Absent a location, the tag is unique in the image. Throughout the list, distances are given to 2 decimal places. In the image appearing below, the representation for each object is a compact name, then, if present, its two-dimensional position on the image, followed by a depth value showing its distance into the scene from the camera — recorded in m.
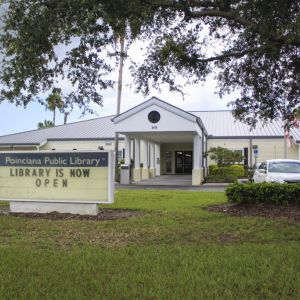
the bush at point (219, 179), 30.89
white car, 17.86
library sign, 12.26
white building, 29.56
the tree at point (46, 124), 74.01
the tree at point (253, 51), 8.38
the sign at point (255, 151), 38.69
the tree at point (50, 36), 7.63
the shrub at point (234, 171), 34.41
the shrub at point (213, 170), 36.07
